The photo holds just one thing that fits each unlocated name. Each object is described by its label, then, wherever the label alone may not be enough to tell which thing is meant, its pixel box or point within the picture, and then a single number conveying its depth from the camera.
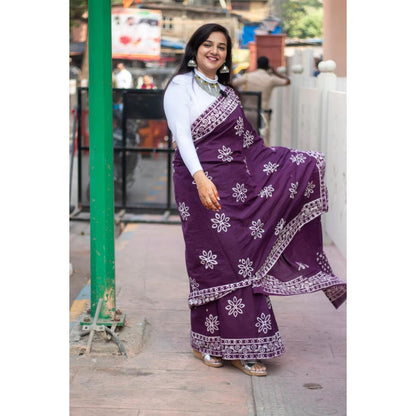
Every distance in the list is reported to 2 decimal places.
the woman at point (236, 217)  4.41
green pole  4.80
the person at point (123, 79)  17.19
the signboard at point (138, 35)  22.27
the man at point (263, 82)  12.12
